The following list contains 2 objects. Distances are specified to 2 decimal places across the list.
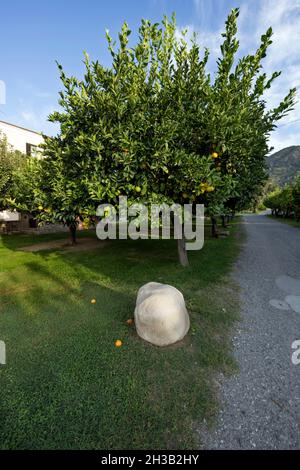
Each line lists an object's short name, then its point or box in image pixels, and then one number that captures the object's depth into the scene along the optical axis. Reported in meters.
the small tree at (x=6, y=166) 13.56
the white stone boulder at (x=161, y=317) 3.57
